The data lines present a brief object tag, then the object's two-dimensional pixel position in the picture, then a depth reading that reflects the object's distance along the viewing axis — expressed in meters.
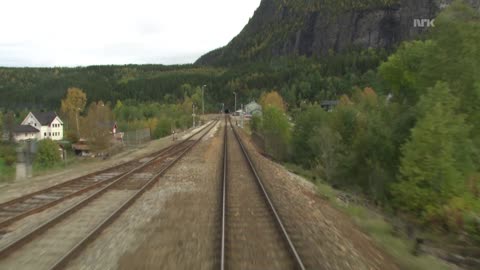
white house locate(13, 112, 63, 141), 120.31
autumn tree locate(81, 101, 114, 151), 38.38
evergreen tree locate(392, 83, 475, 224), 21.00
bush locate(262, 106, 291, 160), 48.41
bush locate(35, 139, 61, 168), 57.65
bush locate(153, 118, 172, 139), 72.94
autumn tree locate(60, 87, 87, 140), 112.69
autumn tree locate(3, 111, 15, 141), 113.21
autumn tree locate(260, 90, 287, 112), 93.29
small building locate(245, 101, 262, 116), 140.23
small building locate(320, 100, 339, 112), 128.55
